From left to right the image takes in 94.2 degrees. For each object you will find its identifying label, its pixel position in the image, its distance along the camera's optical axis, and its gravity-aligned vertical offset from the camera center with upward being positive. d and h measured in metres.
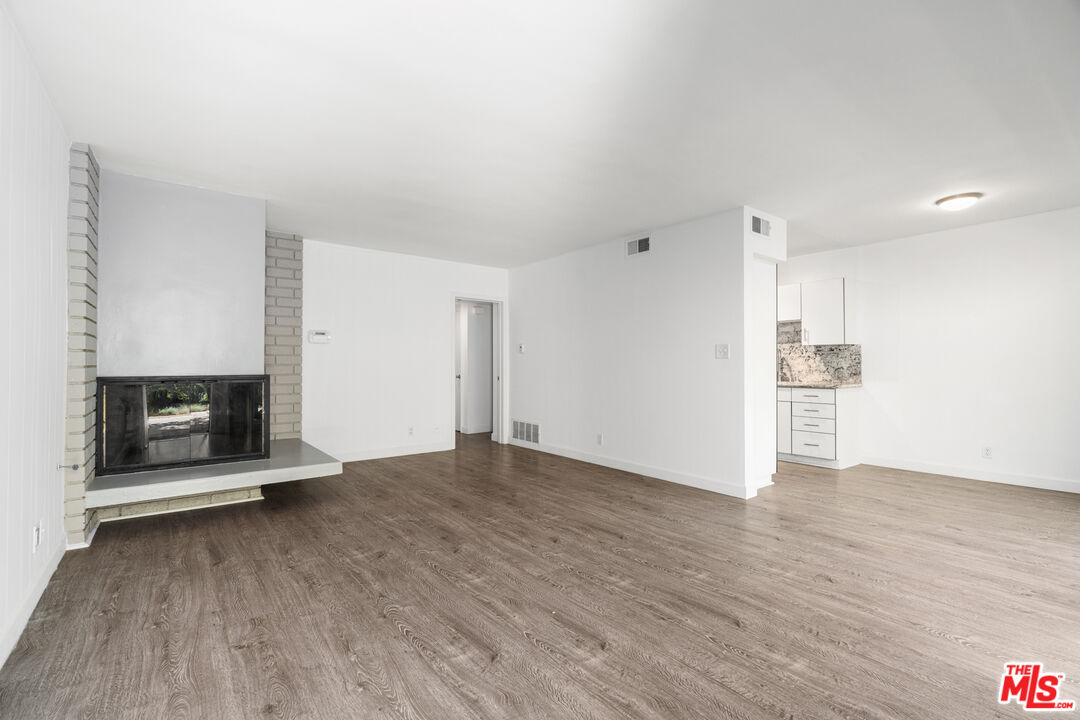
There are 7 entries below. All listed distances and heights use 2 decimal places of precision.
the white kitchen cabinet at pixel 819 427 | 5.78 -0.76
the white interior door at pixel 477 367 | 8.35 -0.06
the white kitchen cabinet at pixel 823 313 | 6.03 +0.61
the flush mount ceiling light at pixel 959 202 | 4.23 +1.39
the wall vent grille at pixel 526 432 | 7.00 -0.97
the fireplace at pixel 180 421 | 3.64 -0.44
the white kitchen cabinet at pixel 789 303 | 6.39 +0.77
